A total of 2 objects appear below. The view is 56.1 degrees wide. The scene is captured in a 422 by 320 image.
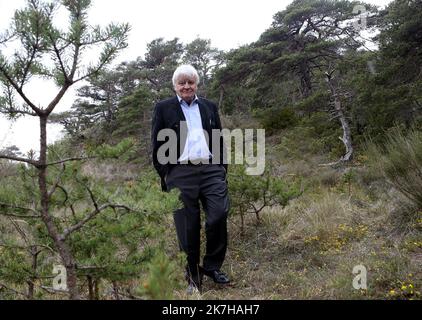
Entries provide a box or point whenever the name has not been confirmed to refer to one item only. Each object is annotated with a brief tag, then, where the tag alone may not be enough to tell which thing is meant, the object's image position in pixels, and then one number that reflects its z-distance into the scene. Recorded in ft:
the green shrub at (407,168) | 12.82
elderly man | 10.29
